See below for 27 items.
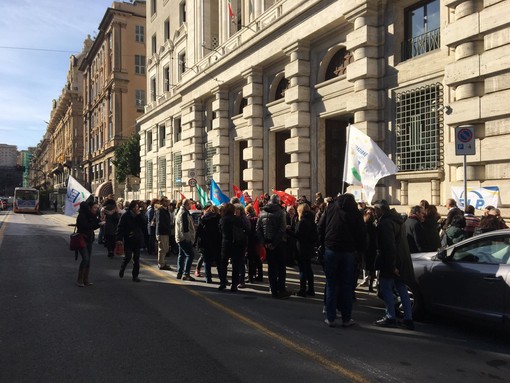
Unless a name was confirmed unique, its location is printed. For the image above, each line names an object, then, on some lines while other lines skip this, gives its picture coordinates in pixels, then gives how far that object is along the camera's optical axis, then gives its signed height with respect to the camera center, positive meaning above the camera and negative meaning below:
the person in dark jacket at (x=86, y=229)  8.94 -0.61
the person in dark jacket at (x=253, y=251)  9.63 -1.12
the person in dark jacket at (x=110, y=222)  13.73 -0.75
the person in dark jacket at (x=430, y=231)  7.77 -0.59
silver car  5.55 -1.07
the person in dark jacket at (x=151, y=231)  14.31 -1.03
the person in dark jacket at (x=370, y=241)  8.49 -0.81
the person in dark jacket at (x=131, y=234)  9.57 -0.75
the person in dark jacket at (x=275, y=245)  8.11 -0.83
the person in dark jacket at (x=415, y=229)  7.73 -0.54
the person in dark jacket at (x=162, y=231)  11.16 -0.81
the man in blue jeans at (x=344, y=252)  6.31 -0.75
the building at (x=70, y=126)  75.12 +13.16
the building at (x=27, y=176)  166.88 +7.89
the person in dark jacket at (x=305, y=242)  8.38 -0.81
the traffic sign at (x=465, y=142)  8.76 +1.01
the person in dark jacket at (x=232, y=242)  8.73 -0.84
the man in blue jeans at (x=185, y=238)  9.92 -0.87
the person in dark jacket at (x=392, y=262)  6.18 -0.87
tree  42.72 +3.49
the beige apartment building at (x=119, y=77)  50.91 +13.40
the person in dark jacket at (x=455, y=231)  8.15 -0.61
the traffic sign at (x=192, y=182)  22.78 +0.73
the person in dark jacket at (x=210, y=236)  9.45 -0.79
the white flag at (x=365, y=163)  9.51 +0.68
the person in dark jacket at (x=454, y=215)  8.26 -0.38
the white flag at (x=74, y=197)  12.15 +0.01
